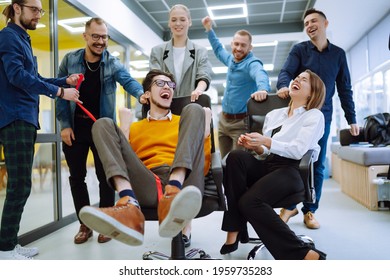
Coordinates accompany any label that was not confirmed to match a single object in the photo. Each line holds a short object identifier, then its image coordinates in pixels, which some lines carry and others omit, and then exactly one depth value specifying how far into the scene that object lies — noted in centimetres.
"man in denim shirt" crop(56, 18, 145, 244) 223
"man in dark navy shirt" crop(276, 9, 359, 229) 236
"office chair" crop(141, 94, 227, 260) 141
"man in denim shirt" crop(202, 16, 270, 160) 251
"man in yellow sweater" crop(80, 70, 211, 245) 113
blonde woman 223
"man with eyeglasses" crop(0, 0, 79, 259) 176
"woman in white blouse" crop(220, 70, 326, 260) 153
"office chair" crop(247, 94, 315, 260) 172
